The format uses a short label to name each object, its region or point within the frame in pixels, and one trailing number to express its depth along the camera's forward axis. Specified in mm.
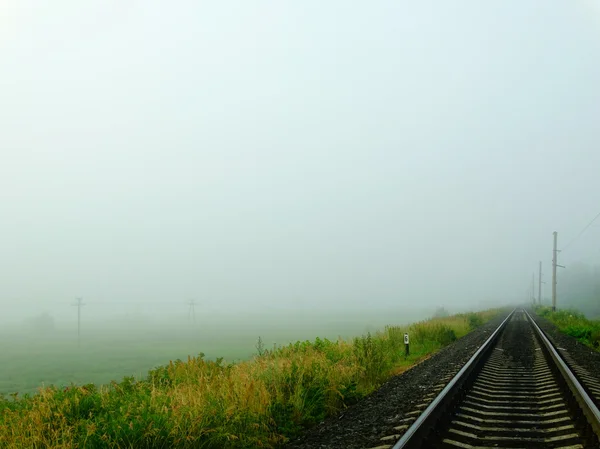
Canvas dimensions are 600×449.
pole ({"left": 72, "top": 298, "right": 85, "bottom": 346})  72181
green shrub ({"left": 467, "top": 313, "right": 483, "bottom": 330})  31012
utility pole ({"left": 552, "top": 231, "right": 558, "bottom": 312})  47362
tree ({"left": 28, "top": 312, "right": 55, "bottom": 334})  127088
